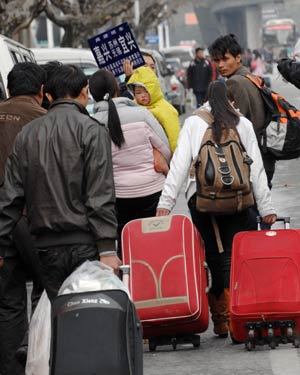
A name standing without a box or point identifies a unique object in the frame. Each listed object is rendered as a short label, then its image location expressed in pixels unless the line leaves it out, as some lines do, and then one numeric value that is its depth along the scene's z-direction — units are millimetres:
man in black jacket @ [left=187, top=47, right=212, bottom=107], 50888
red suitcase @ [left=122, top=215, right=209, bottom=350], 12048
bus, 168358
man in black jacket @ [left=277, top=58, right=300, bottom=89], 12545
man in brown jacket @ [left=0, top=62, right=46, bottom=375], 10959
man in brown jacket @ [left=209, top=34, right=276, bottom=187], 13672
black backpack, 13728
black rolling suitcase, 8837
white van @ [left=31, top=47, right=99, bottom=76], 32164
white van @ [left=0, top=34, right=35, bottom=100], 19354
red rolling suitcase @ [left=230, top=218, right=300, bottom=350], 11981
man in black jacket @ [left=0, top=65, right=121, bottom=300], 9826
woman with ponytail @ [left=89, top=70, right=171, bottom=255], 13827
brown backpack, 12169
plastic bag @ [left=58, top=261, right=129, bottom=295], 9113
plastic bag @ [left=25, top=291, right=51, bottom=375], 9876
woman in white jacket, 12523
